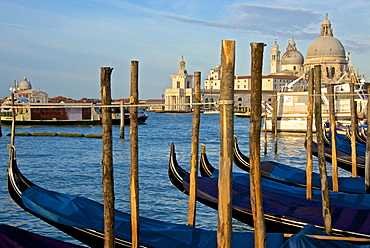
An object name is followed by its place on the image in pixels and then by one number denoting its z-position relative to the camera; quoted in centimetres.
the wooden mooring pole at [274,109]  2267
